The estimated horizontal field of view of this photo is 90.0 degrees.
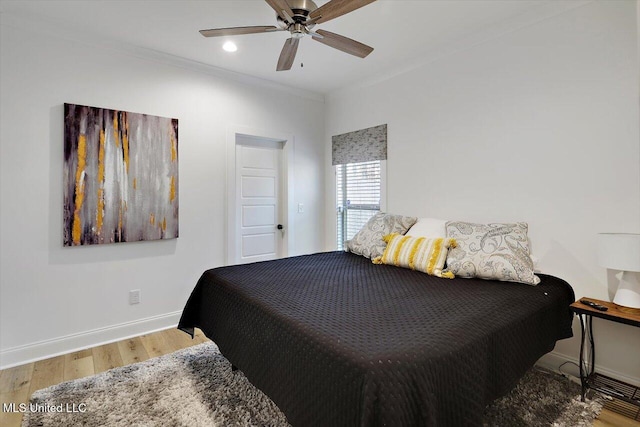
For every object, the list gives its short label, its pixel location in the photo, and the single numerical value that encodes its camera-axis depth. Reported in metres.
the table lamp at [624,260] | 1.78
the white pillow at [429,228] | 2.73
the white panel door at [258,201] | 3.76
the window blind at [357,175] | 3.72
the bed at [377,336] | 1.09
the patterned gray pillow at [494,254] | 2.12
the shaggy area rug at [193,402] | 1.77
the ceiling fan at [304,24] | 1.81
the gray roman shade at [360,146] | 3.66
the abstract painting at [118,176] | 2.66
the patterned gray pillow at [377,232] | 2.92
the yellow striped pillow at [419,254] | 2.38
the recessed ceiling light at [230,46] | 2.89
